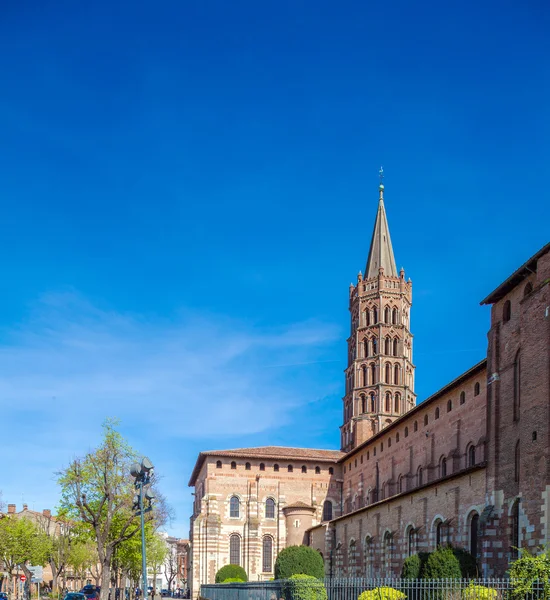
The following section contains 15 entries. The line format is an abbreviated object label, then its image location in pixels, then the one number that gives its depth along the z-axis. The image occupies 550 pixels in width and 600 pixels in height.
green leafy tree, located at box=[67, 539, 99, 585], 83.90
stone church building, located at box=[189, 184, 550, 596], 31.06
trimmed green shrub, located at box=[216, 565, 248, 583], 66.14
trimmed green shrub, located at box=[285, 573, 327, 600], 32.28
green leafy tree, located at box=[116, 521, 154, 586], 55.10
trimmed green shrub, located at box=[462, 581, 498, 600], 25.66
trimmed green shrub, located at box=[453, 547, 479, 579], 31.53
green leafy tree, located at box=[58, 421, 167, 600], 47.75
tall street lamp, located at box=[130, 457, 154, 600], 24.06
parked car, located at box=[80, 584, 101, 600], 56.72
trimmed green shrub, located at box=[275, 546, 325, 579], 50.94
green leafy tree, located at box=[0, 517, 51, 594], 68.81
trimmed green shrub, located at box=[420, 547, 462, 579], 30.89
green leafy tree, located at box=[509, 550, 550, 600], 24.86
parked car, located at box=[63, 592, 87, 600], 46.91
